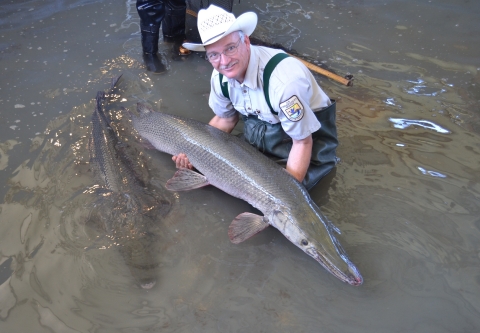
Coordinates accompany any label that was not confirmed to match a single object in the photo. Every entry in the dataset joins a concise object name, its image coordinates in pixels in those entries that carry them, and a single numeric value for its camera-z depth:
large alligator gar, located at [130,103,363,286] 2.44
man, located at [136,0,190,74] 4.55
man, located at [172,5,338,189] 2.46
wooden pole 4.14
